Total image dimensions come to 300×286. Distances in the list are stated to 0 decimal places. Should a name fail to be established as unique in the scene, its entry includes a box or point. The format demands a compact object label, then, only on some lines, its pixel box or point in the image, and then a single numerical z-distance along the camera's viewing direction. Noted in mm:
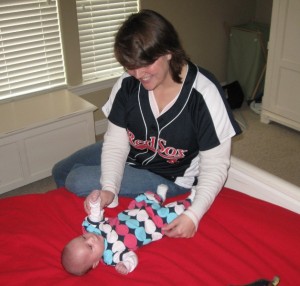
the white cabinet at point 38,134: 2283
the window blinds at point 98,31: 2834
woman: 1206
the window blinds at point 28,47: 2488
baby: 1183
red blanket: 1156
